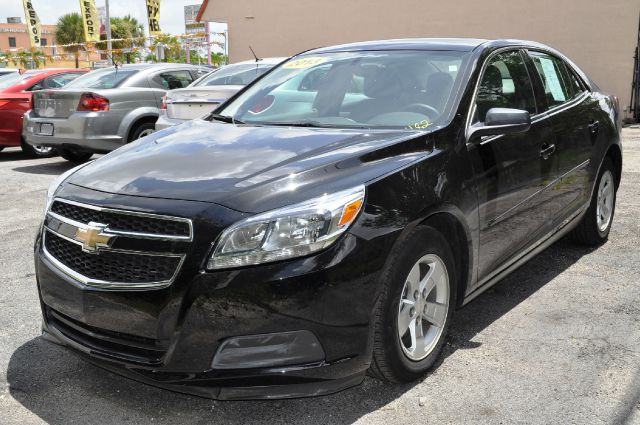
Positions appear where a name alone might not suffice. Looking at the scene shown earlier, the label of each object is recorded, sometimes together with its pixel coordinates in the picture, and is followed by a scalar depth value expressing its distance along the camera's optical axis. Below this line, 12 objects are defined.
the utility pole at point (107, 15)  37.35
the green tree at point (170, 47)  25.47
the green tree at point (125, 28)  53.59
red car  11.58
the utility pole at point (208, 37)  23.53
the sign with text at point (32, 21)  38.25
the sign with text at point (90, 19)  33.97
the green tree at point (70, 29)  56.49
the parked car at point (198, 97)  8.47
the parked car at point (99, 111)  9.74
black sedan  2.77
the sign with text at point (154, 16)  31.90
